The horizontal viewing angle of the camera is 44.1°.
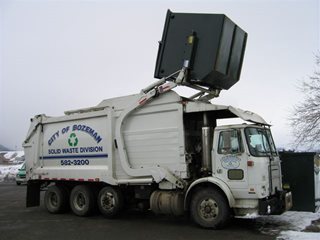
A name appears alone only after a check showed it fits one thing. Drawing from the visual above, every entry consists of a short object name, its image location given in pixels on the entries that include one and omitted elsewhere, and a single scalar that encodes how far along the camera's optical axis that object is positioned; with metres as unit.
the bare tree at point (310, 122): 17.66
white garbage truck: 8.84
